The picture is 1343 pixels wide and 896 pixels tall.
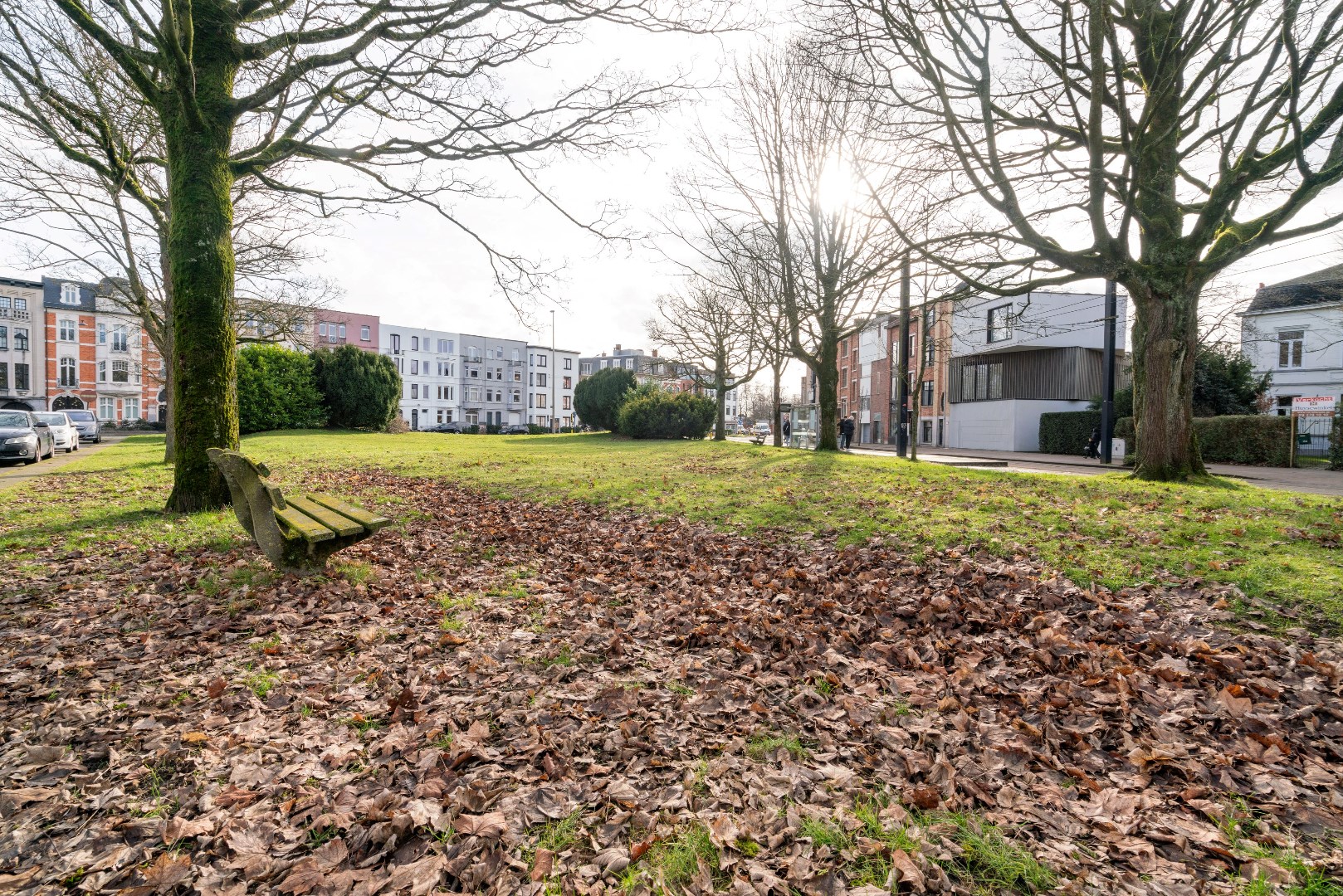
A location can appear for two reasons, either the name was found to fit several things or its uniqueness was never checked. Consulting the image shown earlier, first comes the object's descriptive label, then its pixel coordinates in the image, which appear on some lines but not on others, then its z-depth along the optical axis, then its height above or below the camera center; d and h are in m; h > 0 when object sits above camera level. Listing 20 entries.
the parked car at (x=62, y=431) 23.41 -0.11
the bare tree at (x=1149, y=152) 9.11 +4.53
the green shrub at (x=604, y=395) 40.75 +2.39
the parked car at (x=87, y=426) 32.72 +0.15
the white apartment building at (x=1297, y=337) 32.84 +5.29
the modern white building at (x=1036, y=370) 38.47 +4.07
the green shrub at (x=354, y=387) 37.84 +2.57
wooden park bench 5.23 -0.78
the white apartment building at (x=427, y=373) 81.94 +7.72
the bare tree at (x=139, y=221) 10.58 +5.06
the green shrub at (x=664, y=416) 35.34 +0.94
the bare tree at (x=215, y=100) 7.49 +4.11
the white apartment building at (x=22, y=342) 57.53 +7.82
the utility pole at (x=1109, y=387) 19.17 +1.56
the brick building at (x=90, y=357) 59.94 +6.79
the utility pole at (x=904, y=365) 20.36 +2.51
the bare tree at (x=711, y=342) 32.81 +4.94
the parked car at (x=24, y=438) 17.91 -0.30
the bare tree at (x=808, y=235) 19.02 +6.34
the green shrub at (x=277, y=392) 34.69 +2.12
